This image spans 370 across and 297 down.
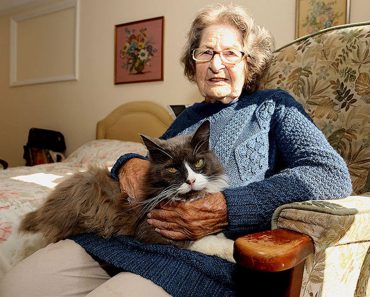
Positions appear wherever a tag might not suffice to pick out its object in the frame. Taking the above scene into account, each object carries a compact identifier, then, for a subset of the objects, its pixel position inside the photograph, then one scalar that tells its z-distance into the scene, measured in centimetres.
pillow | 277
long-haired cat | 100
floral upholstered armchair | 70
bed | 136
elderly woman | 90
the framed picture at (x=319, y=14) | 220
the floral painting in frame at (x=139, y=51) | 312
